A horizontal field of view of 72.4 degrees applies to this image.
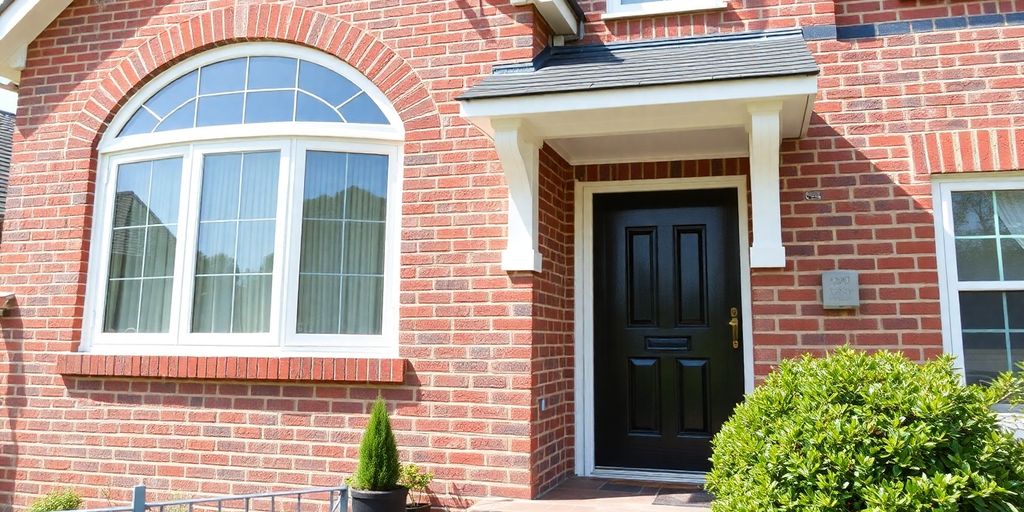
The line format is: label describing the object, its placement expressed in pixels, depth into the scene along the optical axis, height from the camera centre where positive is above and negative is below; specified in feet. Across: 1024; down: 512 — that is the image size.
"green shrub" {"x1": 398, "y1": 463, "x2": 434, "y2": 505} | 14.99 -2.91
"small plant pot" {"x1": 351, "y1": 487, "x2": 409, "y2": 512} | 13.48 -3.00
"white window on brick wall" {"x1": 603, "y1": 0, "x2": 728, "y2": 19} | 16.70 +8.20
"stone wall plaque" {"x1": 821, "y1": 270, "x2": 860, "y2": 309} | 14.62 +1.21
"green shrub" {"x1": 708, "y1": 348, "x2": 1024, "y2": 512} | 8.68 -1.28
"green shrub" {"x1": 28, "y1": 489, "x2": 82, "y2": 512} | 16.60 -3.83
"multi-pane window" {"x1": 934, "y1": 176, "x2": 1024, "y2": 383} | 14.74 +1.70
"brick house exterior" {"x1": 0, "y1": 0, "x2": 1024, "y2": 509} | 14.99 +1.99
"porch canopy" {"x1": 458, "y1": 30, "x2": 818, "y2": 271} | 13.66 +4.84
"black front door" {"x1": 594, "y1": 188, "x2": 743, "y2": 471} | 17.34 +0.51
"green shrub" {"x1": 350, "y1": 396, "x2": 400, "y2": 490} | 13.66 -2.23
